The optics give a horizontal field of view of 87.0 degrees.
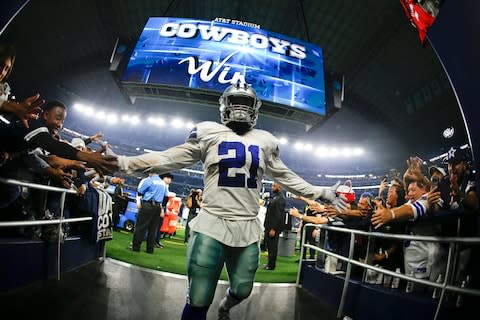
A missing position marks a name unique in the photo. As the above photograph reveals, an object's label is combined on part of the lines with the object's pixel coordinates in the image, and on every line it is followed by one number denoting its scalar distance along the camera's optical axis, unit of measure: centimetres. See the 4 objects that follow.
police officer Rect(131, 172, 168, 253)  551
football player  170
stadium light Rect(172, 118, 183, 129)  2284
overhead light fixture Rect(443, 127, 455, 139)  1011
